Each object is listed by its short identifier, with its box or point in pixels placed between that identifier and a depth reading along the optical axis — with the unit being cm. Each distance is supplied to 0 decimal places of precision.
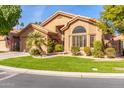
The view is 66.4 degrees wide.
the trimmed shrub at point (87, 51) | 893
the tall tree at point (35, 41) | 914
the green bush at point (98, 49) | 841
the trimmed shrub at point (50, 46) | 963
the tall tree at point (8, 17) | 1125
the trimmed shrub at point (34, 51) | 868
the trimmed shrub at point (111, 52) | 836
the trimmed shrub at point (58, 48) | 973
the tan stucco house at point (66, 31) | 928
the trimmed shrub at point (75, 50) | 907
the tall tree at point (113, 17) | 810
